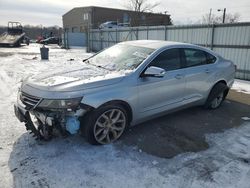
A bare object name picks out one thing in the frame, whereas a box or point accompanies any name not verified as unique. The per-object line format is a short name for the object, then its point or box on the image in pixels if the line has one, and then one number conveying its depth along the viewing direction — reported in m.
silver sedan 3.21
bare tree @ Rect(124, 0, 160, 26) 40.81
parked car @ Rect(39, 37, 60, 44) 37.66
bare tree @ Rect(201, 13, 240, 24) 37.33
